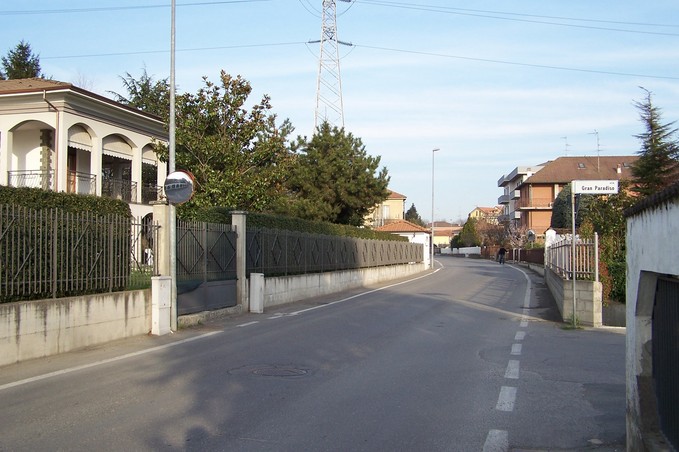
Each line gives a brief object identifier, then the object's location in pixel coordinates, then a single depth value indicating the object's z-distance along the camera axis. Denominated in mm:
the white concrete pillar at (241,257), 18016
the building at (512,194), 90250
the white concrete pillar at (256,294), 18281
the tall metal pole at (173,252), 13727
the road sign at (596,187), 13863
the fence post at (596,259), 15602
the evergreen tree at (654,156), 27141
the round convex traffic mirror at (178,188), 14047
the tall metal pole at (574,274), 15180
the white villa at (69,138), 26000
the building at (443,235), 183250
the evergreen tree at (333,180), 35656
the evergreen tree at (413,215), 144625
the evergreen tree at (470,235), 114025
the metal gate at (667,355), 4164
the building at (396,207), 110700
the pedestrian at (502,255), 63688
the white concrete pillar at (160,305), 13164
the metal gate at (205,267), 15266
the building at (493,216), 111456
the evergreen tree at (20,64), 52656
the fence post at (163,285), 13211
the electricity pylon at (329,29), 43875
